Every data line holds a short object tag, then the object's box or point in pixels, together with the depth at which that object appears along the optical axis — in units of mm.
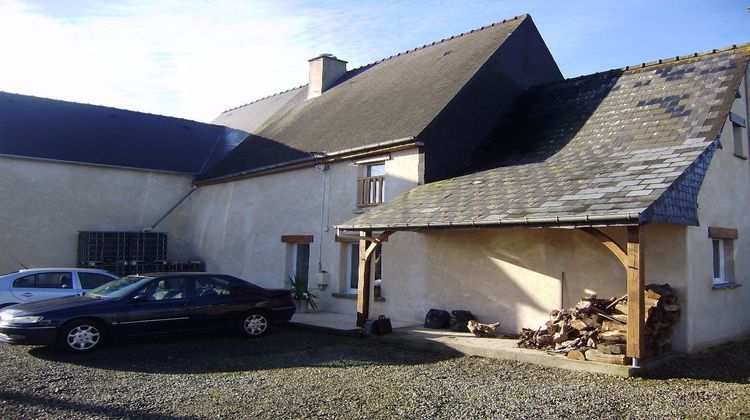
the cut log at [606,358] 8156
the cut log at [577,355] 8539
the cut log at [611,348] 8312
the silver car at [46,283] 12219
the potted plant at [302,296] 15211
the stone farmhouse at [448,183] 9742
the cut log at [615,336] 8414
